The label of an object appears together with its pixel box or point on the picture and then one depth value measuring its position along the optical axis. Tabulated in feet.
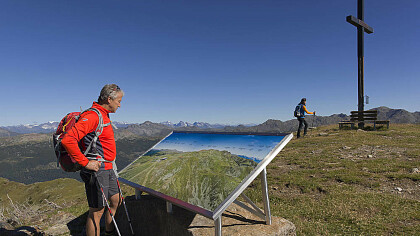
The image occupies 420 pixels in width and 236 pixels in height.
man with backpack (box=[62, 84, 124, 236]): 13.85
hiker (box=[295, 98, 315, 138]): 59.92
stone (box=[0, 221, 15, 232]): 24.07
